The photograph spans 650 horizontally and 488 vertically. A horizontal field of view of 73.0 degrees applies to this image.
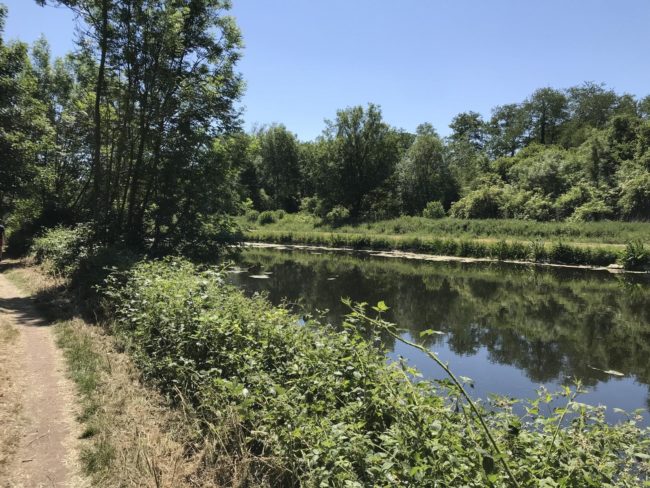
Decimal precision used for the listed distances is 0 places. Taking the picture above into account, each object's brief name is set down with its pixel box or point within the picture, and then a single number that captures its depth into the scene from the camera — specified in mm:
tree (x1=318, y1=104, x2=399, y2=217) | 52625
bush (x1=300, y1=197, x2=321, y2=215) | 57691
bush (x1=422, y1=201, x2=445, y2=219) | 45719
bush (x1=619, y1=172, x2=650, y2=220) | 33656
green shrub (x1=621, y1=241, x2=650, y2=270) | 24672
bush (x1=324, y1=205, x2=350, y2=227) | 51234
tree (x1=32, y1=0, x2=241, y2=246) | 15539
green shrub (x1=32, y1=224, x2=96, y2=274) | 13578
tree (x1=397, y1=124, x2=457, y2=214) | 52031
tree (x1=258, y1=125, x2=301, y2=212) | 65375
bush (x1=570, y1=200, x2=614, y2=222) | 35438
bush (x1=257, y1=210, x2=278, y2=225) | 55000
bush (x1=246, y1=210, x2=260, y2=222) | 56016
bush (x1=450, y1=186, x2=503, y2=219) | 43656
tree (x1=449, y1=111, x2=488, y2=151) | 84938
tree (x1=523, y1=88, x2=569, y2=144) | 74812
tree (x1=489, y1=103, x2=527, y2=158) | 77312
